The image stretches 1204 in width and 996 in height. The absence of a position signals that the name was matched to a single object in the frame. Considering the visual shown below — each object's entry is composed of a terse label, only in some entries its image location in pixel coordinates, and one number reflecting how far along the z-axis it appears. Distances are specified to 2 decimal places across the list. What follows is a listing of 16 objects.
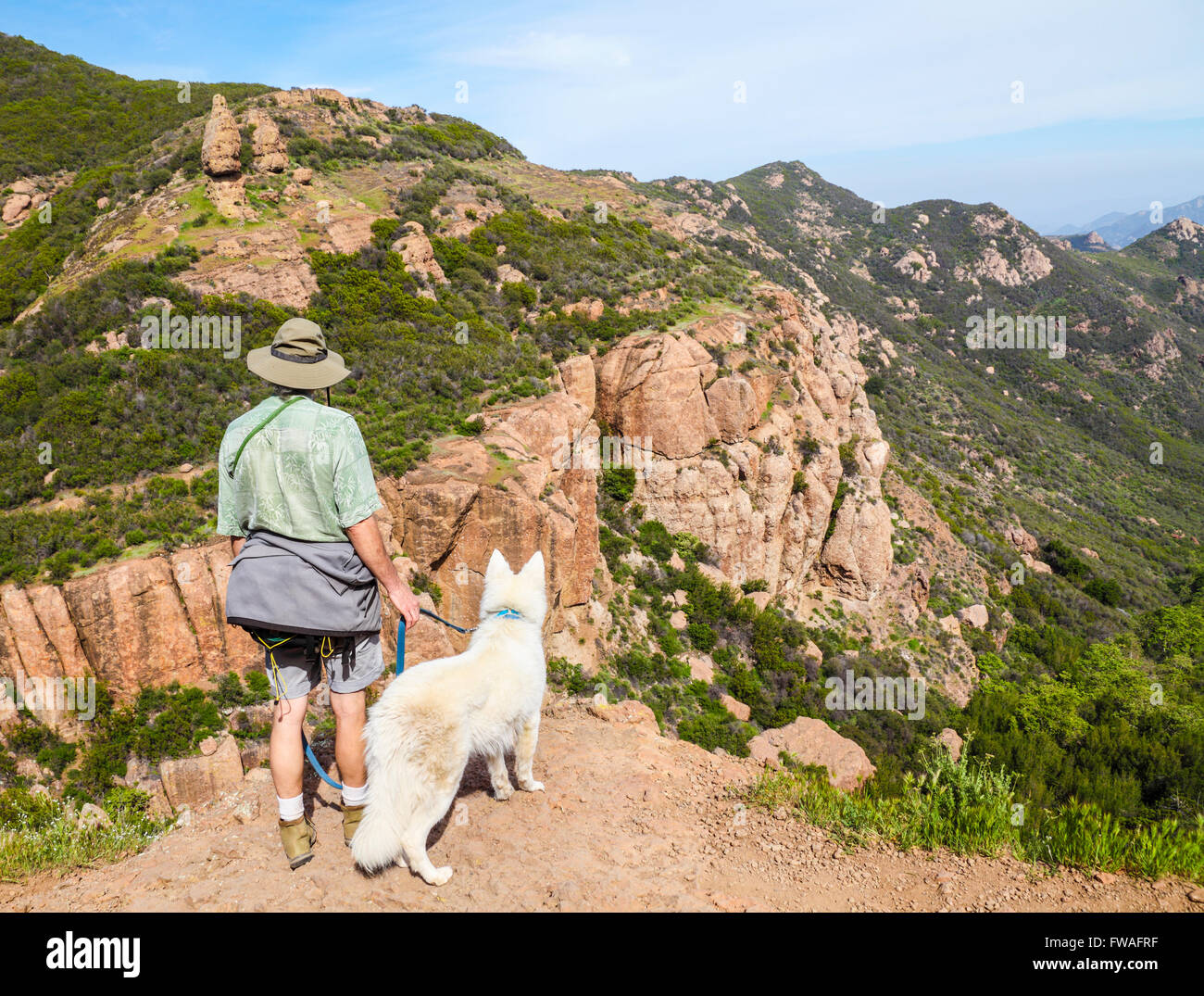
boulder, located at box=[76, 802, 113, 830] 4.96
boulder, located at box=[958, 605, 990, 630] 32.56
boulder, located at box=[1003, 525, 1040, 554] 42.44
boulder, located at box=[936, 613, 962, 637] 31.22
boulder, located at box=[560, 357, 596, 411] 20.70
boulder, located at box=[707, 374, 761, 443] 23.66
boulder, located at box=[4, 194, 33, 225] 27.03
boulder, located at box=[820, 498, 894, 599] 28.66
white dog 3.66
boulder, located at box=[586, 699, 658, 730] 7.77
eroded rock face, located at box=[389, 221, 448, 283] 22.38
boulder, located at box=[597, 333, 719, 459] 22.30
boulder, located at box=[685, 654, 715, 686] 20.41
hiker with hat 3.45
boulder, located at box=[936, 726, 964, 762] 23.42
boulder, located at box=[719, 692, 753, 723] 19.70
